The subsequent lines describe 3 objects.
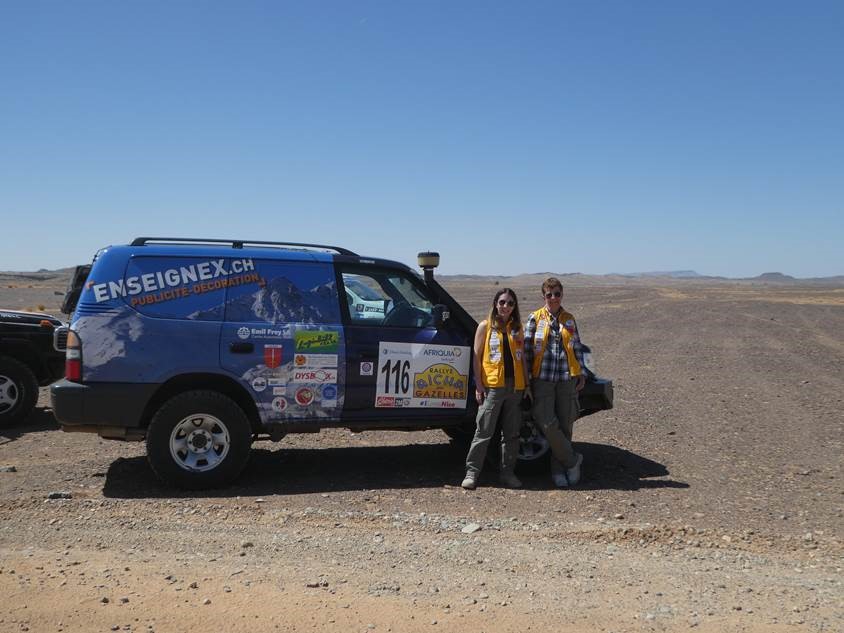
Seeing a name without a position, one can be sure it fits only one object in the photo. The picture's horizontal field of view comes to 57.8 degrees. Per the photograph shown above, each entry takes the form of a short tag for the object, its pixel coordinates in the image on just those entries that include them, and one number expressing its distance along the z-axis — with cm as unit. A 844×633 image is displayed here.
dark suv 870
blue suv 611
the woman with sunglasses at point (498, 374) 645
